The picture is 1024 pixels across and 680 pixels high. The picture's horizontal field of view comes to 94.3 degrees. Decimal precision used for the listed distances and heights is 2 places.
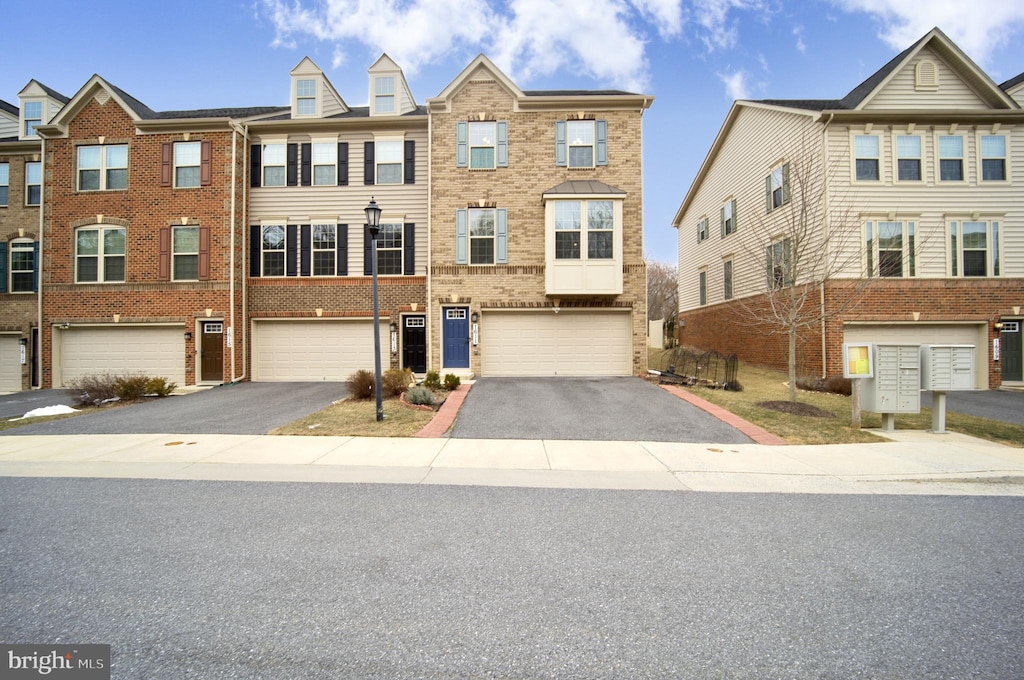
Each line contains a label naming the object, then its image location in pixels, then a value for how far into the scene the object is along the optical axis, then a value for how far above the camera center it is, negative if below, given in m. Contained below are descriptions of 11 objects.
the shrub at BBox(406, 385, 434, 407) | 10.91 -1.27
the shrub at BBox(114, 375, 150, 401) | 12.76 -1.21
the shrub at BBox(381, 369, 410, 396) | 12.16 -1.08
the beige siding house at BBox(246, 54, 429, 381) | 16.75 +3.67
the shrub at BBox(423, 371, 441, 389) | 12.75 -1.05
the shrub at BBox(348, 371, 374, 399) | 12.16 -1.12
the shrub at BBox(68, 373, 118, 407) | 12.22 -1.25
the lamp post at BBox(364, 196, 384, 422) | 9.58 +1.94
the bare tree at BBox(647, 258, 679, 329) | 52.62 +5.58
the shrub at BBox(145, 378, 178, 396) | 13.37 -1.26
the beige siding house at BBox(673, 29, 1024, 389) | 15.20 +4.11
